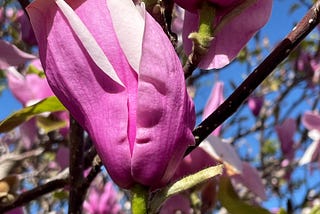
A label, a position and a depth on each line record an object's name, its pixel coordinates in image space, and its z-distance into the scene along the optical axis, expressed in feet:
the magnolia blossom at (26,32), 4.49
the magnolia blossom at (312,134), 4.59
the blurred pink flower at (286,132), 7.04
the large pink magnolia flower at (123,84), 1.69
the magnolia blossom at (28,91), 4.75
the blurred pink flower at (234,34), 2.20
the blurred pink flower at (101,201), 6.07
